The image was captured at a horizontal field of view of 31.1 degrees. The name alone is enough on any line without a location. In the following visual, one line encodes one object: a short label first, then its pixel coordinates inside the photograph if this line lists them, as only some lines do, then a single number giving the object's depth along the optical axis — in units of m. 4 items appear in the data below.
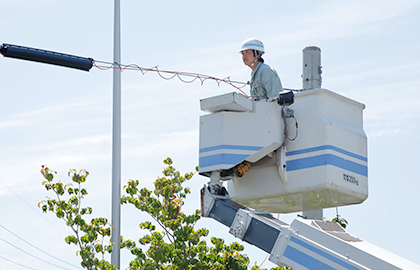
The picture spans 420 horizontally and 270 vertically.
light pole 14.58
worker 12.14
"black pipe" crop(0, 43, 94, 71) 12.17
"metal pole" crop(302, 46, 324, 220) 14.15
